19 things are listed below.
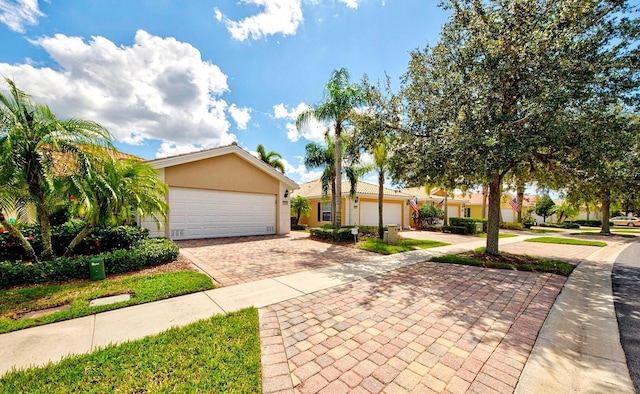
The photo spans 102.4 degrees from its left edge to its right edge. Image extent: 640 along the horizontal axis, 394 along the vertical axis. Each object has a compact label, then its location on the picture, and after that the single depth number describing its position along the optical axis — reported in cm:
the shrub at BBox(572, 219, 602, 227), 3394
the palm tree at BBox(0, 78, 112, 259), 500
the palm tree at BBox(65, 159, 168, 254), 557
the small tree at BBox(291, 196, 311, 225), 2034
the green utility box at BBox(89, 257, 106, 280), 565
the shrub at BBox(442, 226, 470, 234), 1877
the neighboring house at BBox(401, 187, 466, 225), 2673
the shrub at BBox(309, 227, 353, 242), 1226
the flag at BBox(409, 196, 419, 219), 1819
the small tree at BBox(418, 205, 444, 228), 2294
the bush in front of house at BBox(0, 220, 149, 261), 623
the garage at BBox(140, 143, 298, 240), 1166
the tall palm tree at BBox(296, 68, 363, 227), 1265
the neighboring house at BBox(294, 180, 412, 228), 1970
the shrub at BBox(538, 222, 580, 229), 2820
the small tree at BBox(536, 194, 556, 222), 3406
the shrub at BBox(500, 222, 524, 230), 2333
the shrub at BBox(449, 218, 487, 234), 1887
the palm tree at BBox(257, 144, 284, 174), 2028
